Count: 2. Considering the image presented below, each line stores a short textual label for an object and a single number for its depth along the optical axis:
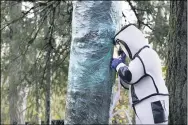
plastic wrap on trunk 4.91
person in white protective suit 5.20
